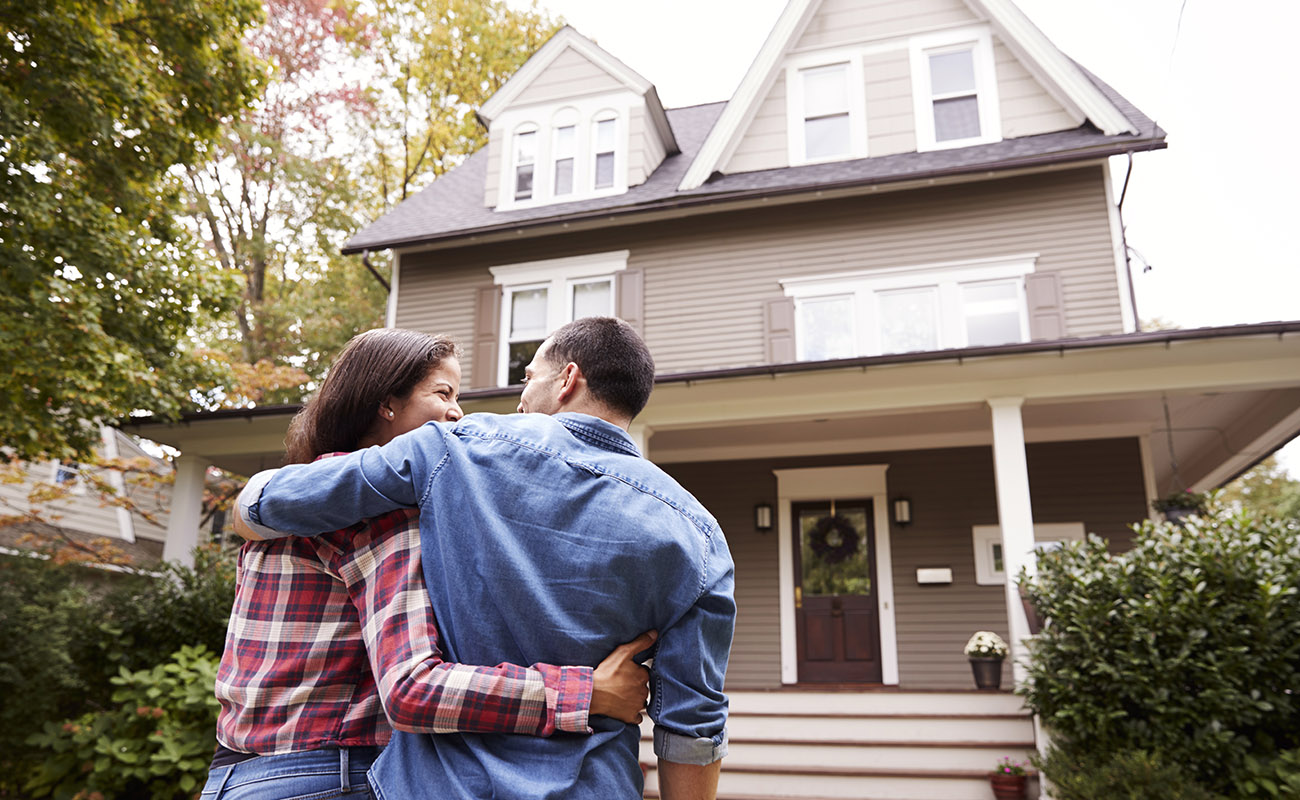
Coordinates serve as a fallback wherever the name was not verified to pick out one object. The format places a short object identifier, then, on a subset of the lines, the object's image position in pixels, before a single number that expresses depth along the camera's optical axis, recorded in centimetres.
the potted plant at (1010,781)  608
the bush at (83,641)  776
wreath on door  1022
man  133
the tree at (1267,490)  2330
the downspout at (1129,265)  934
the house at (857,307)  902
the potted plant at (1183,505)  821
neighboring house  1352
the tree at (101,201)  723
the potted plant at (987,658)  795
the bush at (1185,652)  511
